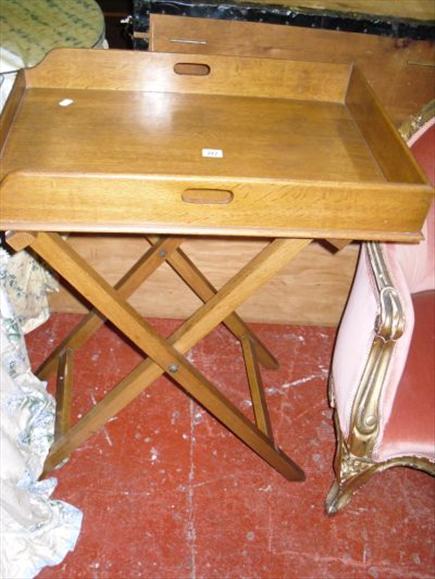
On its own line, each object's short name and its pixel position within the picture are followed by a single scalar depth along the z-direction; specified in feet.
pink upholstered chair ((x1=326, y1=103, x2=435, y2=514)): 3.46
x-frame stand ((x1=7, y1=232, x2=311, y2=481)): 3.14
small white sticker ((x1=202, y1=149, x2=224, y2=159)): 3.22
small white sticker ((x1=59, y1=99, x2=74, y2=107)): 3.48
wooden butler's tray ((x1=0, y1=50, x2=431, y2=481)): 2.68
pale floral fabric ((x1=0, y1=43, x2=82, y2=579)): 3.80
